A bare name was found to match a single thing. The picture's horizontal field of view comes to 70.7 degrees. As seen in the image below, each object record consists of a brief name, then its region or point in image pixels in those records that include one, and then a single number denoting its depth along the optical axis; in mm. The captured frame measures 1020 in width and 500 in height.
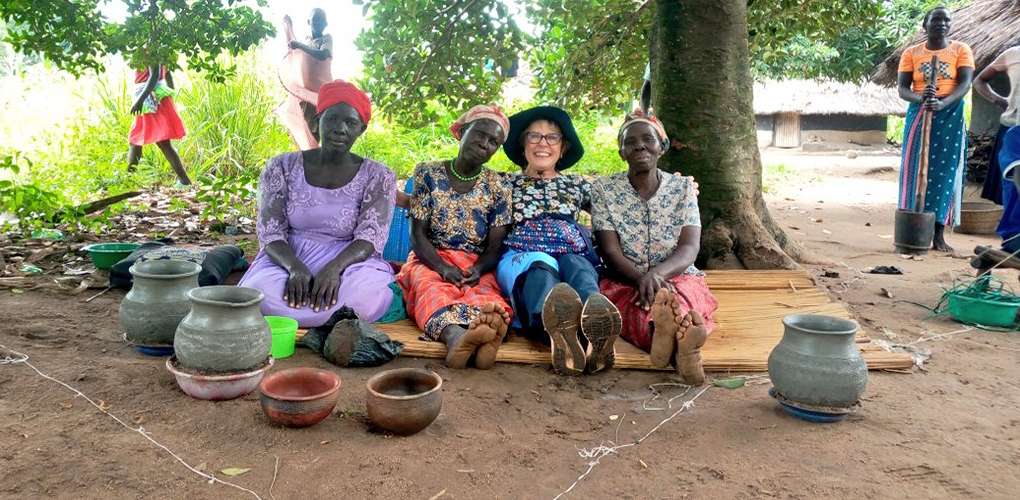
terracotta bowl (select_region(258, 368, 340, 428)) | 2531
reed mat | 3432
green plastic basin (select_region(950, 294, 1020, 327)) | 4180
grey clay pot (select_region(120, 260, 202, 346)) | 3064
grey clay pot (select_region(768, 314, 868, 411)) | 2730
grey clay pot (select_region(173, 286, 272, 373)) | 2699
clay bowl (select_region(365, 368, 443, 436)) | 2518
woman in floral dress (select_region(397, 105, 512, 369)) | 3693
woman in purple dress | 3646
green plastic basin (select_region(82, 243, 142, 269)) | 4664
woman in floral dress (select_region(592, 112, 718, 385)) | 3715
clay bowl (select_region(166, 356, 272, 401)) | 2729
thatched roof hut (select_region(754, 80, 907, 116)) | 20266
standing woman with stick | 6293
